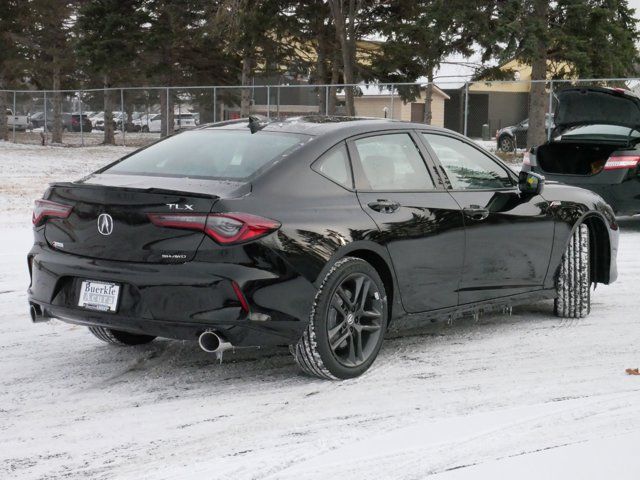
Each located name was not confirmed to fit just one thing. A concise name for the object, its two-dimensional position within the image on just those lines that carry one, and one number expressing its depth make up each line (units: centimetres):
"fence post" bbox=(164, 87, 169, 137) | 3542
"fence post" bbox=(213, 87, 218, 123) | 3212
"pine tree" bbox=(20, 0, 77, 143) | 4384
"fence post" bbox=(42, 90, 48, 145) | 4081
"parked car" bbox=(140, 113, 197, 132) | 4188
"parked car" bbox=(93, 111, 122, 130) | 5964
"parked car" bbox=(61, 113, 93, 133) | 5088
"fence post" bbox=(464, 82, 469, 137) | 2429
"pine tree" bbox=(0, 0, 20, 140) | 4484
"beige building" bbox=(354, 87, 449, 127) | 2908
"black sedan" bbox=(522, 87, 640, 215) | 1270
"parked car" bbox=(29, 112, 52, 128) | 4746
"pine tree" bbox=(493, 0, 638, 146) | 2702
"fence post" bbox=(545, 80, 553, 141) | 2357
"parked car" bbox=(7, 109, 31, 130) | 4959
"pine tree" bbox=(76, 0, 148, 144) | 4016
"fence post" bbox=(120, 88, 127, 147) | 3641
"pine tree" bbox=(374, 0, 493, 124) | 2953
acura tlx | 524
